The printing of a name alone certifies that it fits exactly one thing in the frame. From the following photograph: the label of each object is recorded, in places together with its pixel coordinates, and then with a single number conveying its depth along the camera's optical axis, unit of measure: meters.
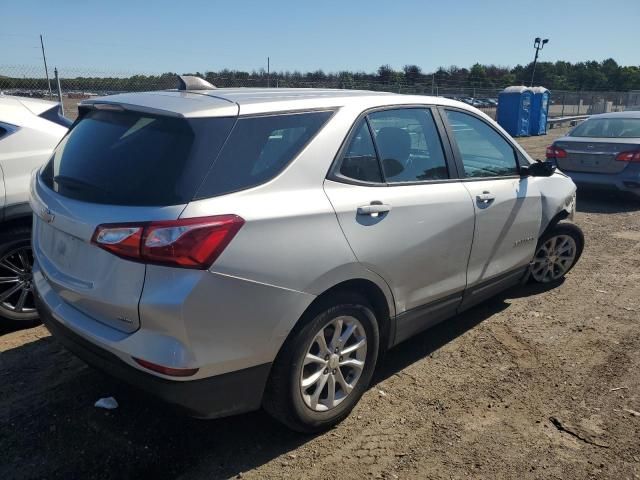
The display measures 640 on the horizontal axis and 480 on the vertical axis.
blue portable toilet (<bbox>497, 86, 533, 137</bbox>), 21.41
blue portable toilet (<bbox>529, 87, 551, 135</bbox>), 22.31
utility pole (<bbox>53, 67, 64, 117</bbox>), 10.34
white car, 3.96
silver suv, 2.29
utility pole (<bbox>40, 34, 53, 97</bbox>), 10.21
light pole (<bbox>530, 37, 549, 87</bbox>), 36.72
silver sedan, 8.31
